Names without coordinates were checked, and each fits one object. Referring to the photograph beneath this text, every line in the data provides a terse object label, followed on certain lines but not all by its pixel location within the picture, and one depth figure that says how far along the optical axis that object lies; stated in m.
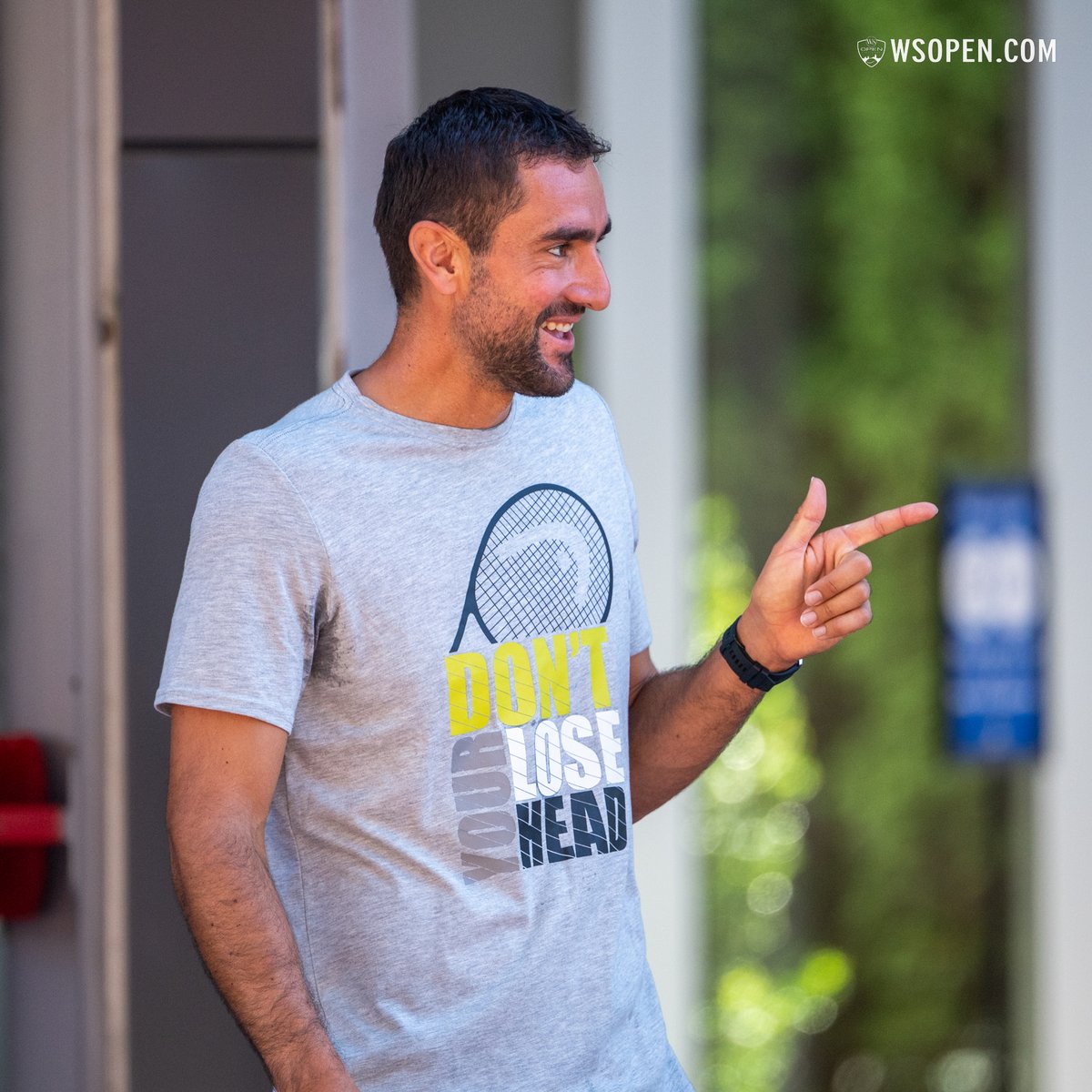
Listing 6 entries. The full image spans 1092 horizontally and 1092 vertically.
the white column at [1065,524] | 10.75
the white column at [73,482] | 9.51
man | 9.07
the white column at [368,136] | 9.57
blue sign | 11.01
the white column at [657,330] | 10.22
